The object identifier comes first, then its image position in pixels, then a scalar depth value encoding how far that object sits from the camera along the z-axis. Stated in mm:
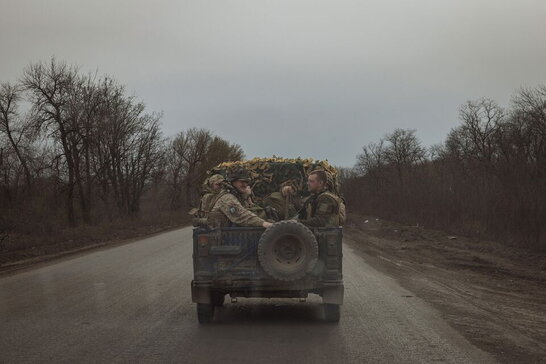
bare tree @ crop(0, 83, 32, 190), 40781
